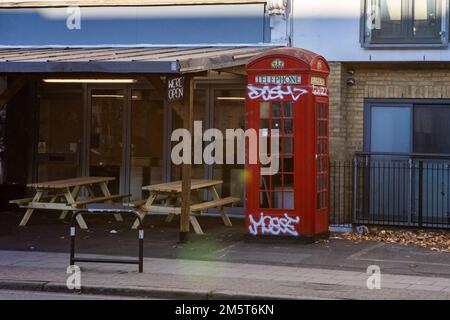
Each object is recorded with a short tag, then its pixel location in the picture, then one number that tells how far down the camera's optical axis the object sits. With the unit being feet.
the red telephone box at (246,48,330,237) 44.68
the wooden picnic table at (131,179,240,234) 47.57
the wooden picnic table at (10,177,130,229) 50.31
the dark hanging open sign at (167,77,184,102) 44.34
